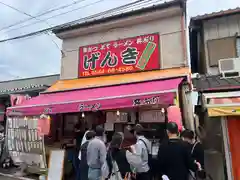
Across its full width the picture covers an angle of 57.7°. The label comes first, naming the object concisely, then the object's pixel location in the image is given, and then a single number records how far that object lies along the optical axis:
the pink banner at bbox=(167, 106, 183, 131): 5.70
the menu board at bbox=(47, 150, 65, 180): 7.50
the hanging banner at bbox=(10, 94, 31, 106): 9.17
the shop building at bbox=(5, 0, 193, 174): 6.91
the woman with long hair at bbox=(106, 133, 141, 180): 5.11
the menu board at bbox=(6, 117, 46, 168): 8.17
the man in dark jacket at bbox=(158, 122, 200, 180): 3.92
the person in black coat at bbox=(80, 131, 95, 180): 5.90
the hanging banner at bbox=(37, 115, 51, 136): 7.73
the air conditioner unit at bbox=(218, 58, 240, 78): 8.26
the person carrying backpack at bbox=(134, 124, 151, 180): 5.18
